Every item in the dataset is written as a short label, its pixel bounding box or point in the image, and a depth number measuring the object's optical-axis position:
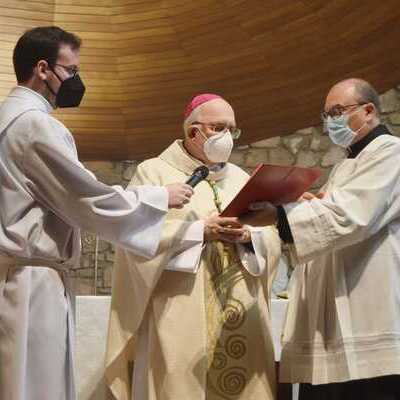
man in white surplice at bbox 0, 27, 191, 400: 3.28
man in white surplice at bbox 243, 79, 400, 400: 3.75
